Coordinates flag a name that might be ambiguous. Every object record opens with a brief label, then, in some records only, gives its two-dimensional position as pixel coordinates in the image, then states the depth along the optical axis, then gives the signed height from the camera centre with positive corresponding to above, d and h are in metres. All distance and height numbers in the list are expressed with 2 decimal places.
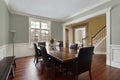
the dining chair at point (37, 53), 2.27 -0.56
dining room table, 1.10 -0.40
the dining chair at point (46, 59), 1.53 -0.55
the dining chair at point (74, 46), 2.14 -0.26
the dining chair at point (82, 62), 1.14 -0.50
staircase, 3.76 -0.11
